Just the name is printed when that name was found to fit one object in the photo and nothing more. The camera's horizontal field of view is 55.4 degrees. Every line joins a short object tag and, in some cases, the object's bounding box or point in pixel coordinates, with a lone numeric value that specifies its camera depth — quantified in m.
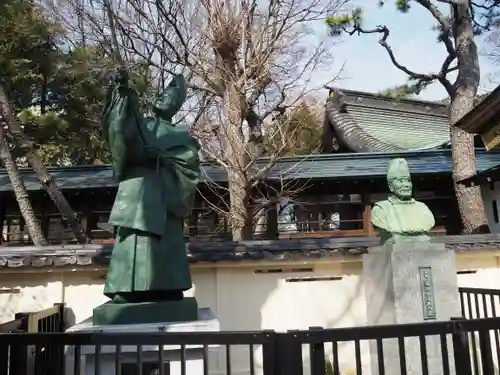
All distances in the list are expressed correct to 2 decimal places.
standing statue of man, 4.10
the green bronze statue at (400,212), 6.31
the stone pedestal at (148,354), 3.70
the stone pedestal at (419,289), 5.98
